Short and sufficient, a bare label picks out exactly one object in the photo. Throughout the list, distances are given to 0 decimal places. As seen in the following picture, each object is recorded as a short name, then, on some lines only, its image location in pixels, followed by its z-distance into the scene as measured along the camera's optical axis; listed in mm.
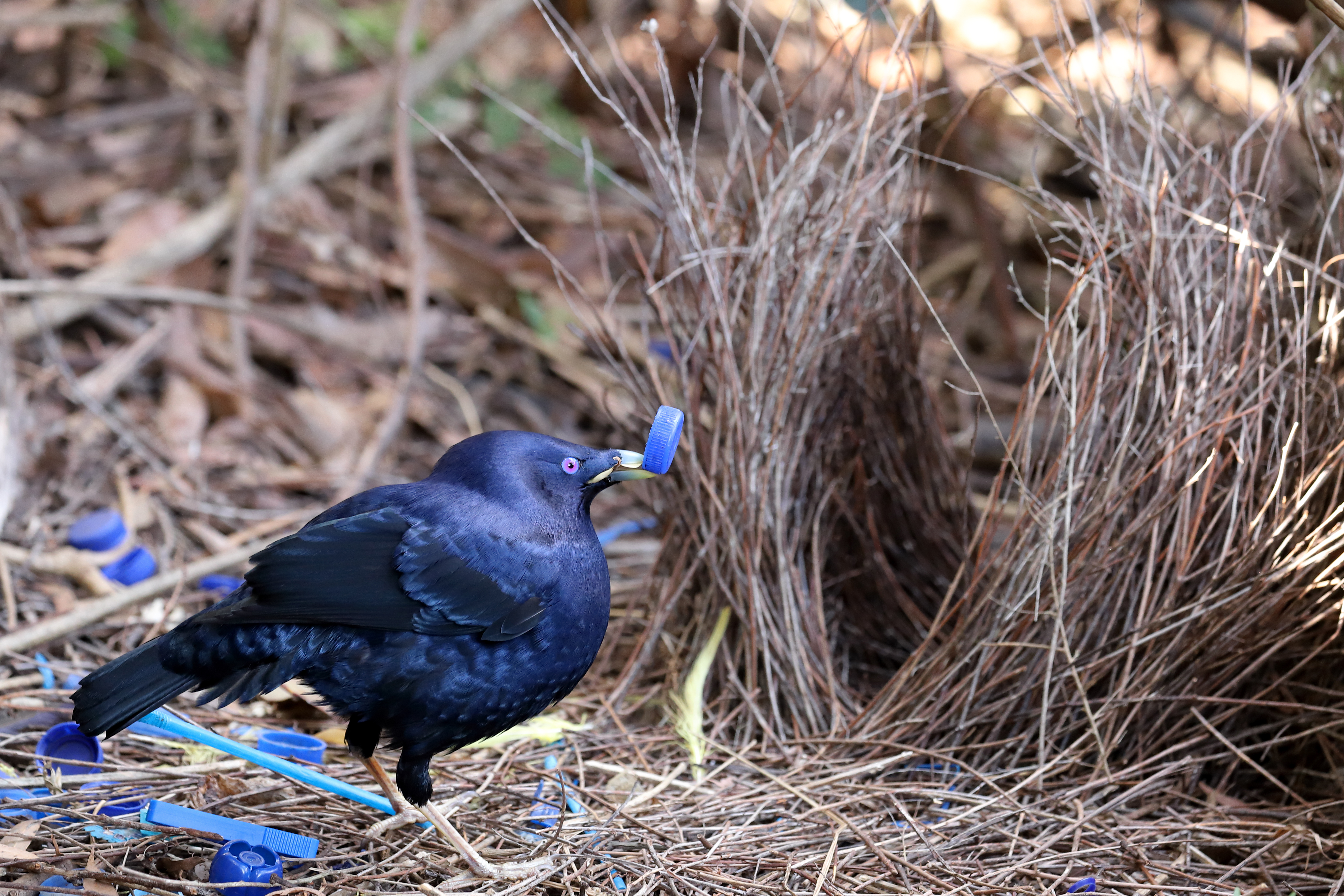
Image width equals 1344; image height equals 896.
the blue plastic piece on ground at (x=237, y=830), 4094
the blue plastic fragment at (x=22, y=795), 4211
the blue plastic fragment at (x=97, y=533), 5746
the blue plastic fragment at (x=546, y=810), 4562
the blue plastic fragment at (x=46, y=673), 5047
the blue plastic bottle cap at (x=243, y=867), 3793
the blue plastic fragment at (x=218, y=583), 5984
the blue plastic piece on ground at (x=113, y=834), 4125
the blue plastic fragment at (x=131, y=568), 5809
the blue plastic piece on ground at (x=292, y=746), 4812
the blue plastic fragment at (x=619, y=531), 6699
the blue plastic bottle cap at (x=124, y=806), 4355
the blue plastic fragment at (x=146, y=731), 4953
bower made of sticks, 4582
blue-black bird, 4129
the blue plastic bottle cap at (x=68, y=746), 4586
